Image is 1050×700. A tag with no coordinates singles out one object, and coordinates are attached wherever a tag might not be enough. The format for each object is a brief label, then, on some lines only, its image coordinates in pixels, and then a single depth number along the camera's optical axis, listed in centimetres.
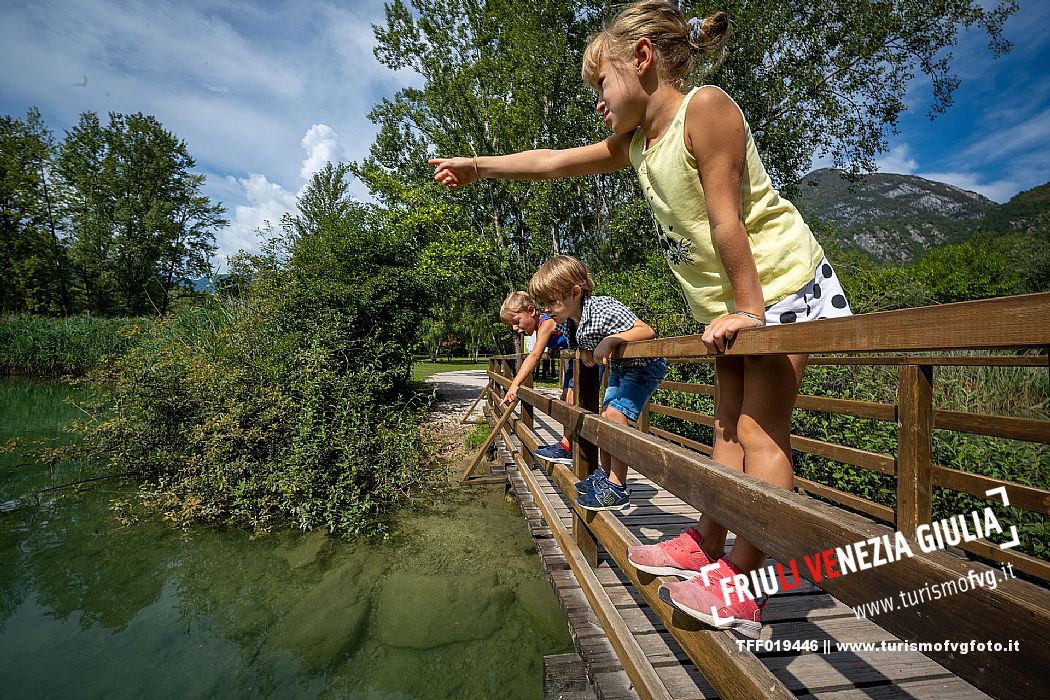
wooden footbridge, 73
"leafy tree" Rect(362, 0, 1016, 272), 1289
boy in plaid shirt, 269
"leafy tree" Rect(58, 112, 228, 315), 3425
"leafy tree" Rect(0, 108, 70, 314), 3139
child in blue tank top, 435
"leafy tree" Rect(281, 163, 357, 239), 2833
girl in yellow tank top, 133
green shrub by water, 716
